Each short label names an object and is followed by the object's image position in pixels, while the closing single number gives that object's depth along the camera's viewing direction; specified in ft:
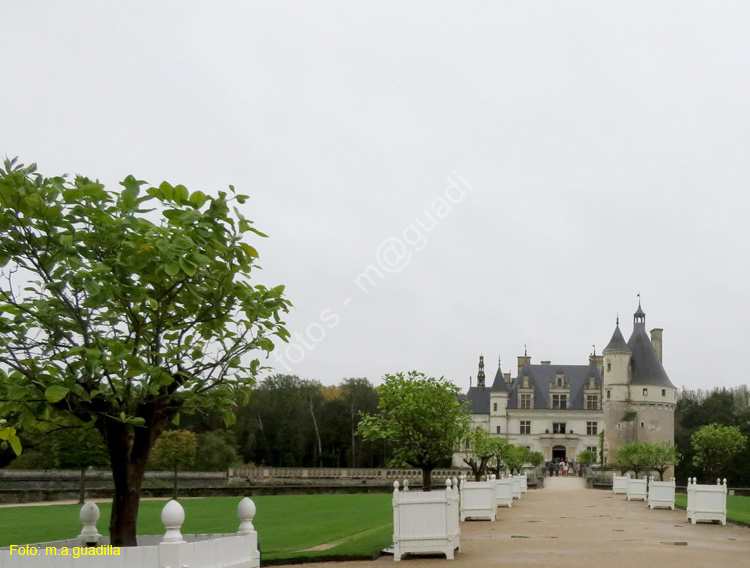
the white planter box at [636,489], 118.62
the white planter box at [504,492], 101.14
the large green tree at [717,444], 163.32
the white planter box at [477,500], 77.06
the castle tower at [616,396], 243.81
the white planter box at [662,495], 96.94
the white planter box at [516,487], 119.34
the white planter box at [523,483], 134.47
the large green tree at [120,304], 24.13
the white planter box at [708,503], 74.28
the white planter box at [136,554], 21.99
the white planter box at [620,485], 139.95
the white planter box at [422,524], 47.21
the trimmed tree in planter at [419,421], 64.39
